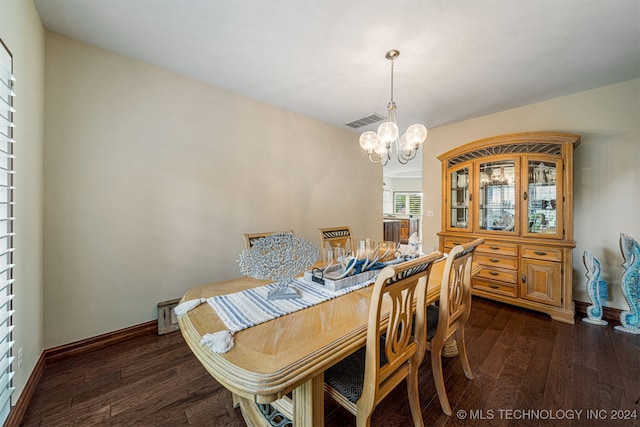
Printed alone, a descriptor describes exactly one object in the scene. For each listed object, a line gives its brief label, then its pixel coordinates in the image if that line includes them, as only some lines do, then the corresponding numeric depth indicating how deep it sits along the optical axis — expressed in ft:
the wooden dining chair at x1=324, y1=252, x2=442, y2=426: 3.34
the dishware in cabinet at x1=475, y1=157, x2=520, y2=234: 10.04
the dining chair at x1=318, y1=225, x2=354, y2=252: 8.87
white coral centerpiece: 4.41
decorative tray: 5.04
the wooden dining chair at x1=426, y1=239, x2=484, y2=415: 4.80
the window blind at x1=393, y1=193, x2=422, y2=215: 33.99
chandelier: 7.10
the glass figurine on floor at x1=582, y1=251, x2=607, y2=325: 8.39
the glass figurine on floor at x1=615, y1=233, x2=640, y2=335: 7.70
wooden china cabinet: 8.87
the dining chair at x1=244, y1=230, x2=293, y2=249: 6.88
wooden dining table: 2.62
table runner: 3.18
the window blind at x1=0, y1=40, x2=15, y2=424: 3.93
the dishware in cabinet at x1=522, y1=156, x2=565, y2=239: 9.04
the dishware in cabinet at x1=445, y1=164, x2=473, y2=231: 11.21
